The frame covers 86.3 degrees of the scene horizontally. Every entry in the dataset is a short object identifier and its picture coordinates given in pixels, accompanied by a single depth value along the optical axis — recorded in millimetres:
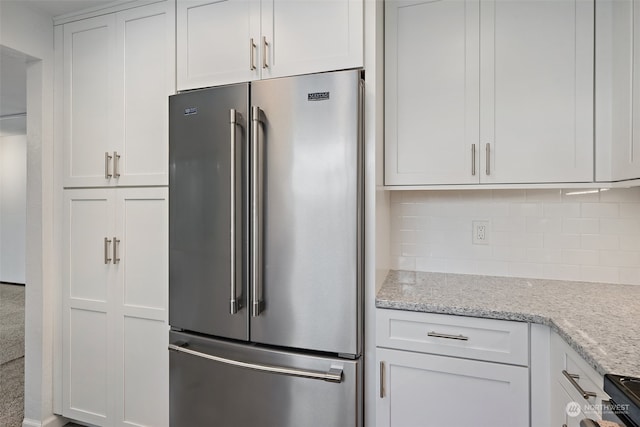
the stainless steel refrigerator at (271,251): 1356
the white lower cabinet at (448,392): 1256
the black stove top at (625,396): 675
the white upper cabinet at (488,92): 1494
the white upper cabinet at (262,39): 1452
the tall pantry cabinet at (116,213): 1819
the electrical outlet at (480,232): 1847
